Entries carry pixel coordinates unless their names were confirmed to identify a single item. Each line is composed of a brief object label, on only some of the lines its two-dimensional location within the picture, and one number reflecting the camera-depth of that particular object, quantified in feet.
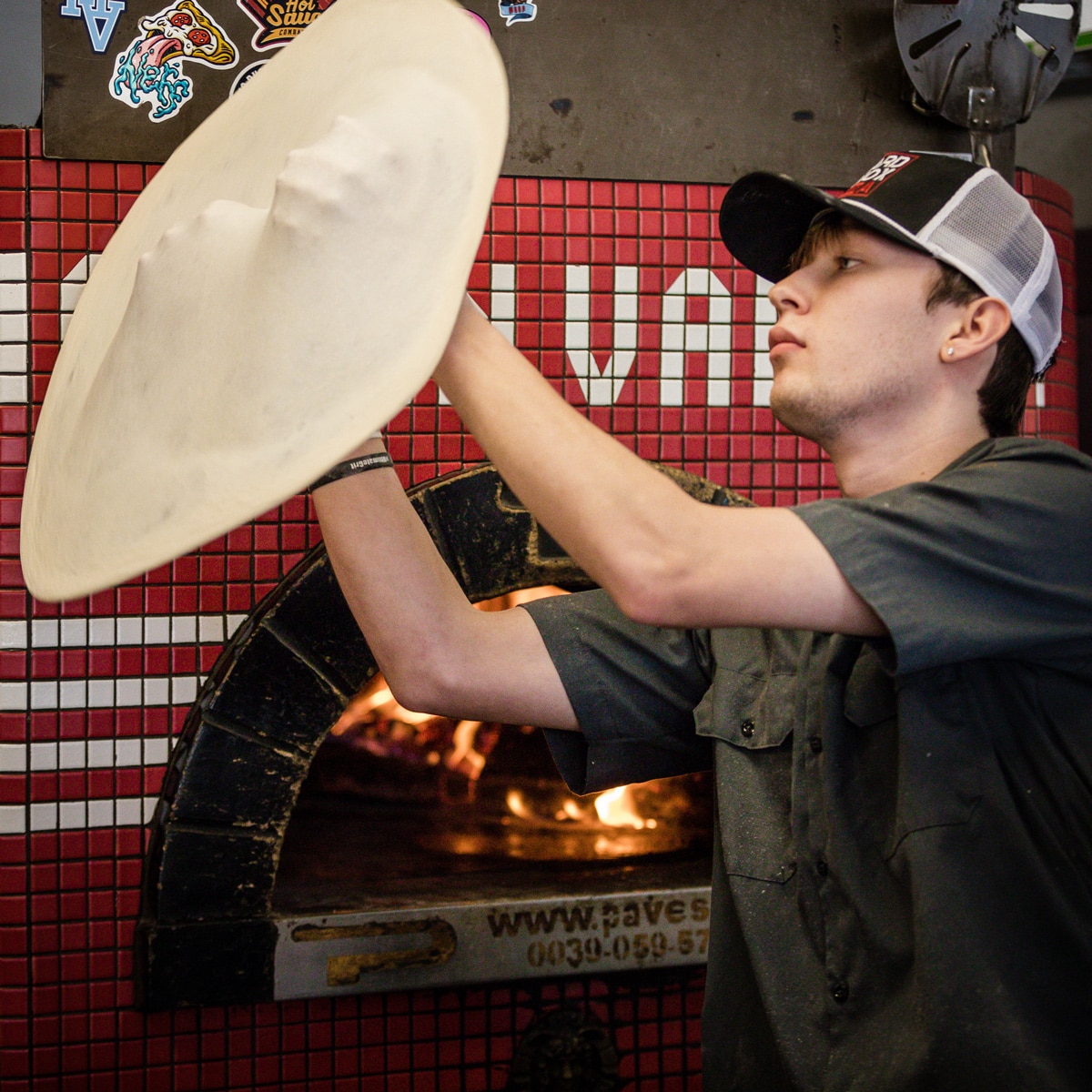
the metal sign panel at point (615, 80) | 6.93
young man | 3.59
